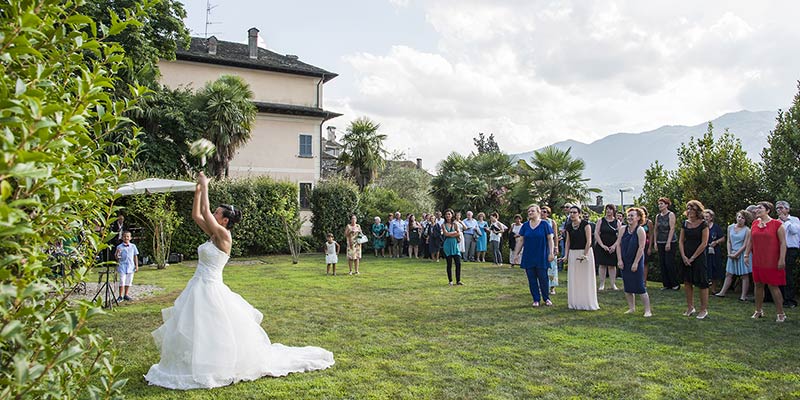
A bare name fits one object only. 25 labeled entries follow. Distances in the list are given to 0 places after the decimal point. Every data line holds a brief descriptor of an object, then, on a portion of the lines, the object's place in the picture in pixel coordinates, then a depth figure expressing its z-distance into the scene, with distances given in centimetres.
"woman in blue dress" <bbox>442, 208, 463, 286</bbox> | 1454
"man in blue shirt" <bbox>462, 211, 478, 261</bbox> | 2269
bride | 595
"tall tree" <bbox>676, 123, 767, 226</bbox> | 1402
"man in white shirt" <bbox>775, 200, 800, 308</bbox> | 1087
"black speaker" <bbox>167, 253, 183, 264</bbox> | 2143
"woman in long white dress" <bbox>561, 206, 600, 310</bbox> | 1075
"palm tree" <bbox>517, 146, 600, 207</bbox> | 2419
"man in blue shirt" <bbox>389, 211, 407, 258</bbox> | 2491
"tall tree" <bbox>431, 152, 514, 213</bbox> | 2828
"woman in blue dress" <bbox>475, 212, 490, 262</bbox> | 2266
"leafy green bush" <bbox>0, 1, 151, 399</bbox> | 178
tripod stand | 1022
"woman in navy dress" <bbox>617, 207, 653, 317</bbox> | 995
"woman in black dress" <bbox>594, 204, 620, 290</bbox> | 1327
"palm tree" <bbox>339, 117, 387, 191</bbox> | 3522
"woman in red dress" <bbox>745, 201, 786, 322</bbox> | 920
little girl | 1739
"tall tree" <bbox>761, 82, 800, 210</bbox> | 1328
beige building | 3409
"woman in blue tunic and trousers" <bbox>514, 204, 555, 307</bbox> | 1101
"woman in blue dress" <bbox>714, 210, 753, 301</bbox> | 1183
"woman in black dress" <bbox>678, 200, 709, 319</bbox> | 960
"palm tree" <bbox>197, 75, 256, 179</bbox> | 2812
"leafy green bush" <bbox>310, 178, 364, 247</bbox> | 2766
